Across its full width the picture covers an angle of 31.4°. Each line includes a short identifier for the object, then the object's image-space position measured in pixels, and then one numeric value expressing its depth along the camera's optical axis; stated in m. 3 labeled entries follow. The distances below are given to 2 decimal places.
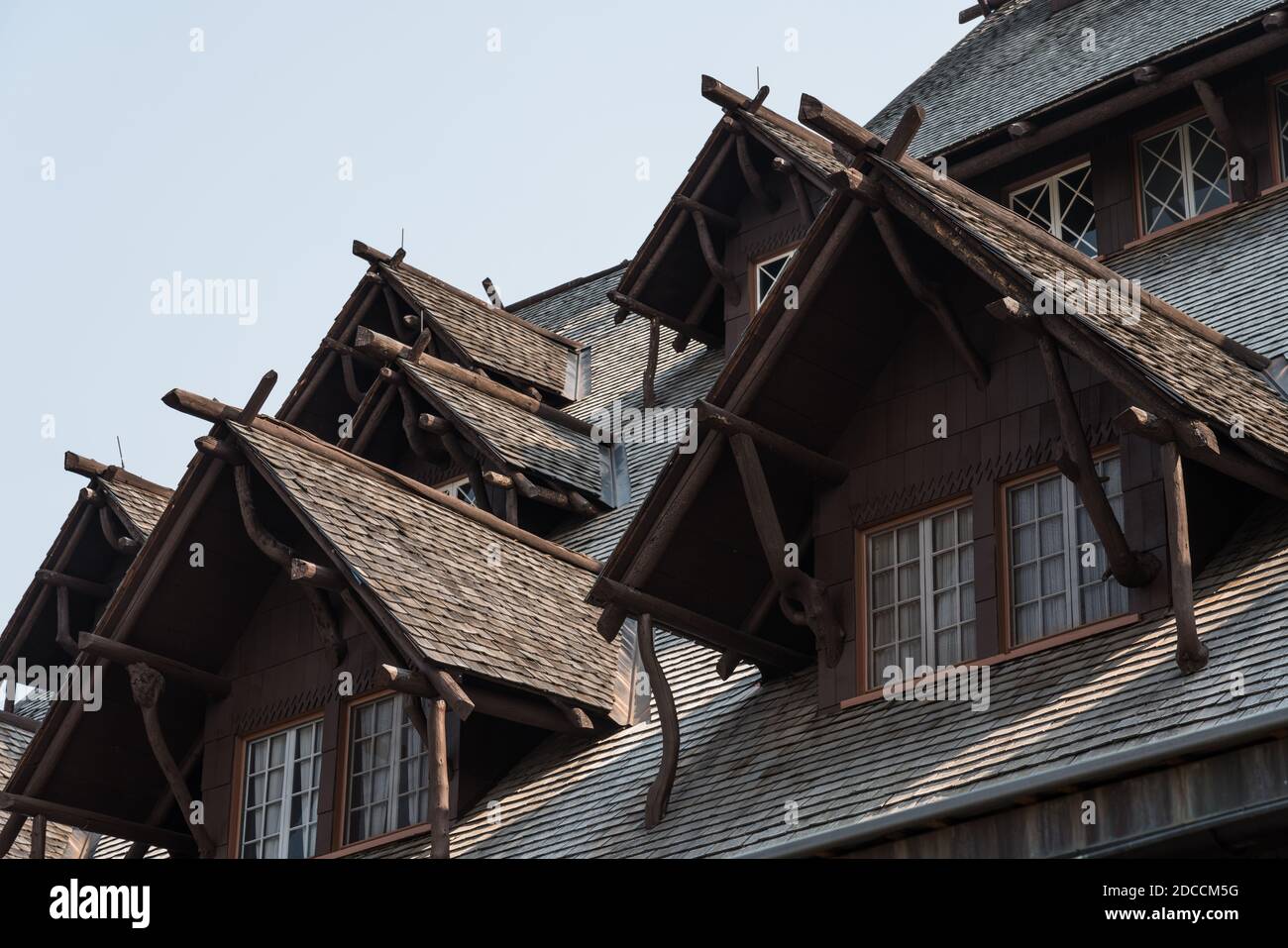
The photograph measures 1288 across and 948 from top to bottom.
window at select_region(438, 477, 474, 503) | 20.52
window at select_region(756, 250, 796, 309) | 20.30
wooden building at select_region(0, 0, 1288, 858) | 12.31
